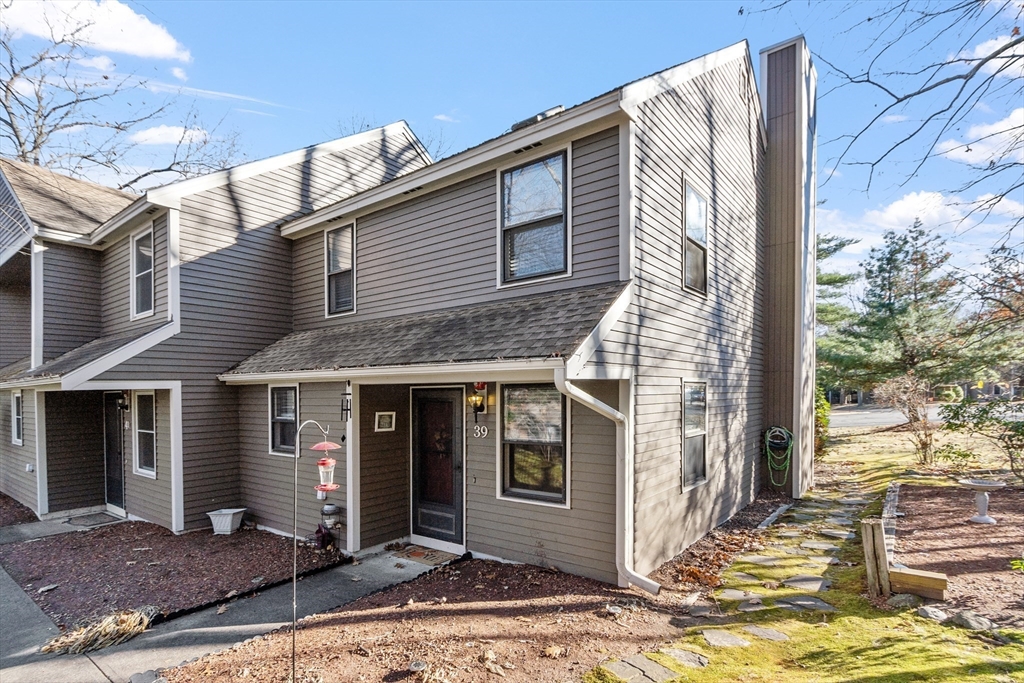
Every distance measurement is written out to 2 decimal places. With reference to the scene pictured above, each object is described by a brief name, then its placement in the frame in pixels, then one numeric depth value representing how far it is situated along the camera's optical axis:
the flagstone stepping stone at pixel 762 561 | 6.59
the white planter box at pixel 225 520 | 8.50
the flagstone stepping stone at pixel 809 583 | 5.72
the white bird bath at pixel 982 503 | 7.37
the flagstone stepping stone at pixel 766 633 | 4.63
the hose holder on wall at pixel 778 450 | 10.55
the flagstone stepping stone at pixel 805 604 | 5.18
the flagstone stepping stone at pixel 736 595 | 5.58
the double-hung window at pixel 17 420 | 11.32
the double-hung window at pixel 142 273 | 9.45
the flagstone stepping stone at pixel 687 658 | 4.16
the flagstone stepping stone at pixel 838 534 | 7.58
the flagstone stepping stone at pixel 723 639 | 4.50
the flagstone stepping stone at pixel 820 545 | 7.11
